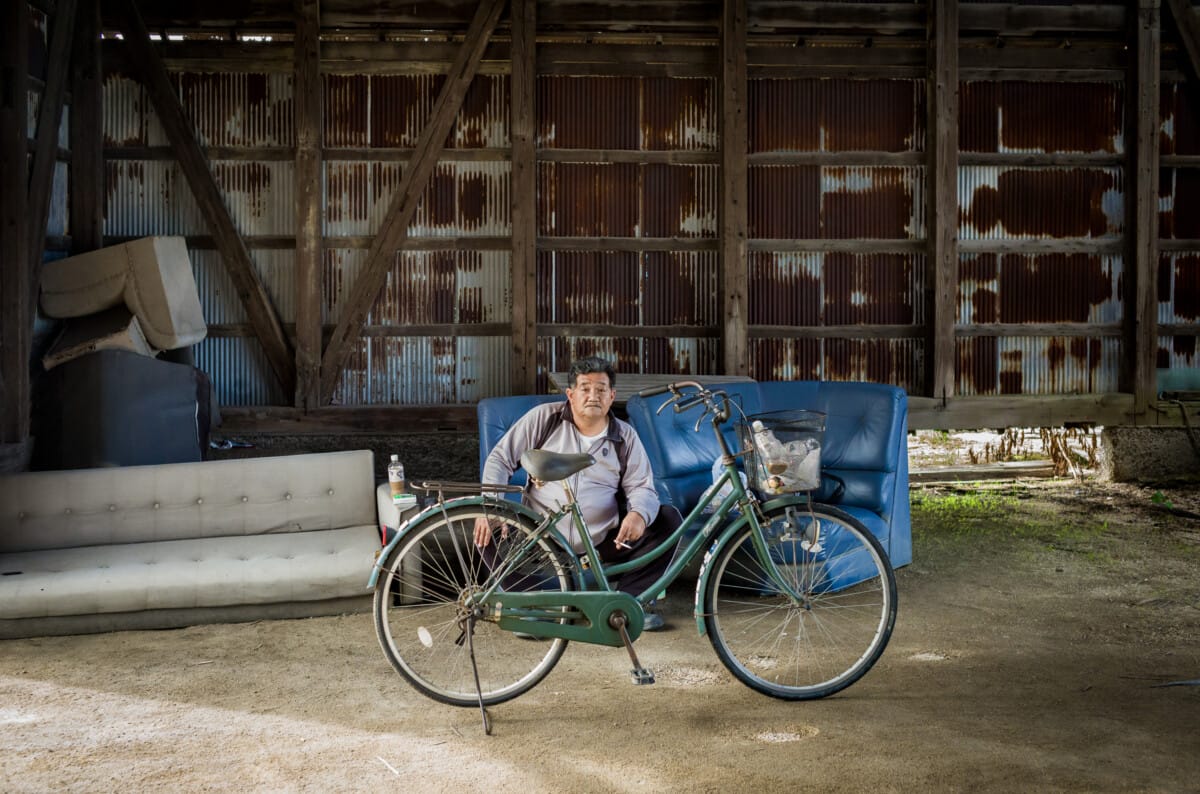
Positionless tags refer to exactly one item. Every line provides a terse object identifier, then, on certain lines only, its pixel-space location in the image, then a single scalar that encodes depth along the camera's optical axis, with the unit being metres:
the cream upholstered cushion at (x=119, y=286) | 7.34
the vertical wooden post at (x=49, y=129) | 7.05
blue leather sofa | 5.78
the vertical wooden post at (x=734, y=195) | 8.52
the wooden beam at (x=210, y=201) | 8.16
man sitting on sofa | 4.55
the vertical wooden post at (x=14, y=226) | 6.64
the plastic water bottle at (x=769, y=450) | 3.98
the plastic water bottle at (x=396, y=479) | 5.28
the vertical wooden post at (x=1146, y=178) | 8.83
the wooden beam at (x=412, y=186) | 8.39
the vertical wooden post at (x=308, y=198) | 8.29
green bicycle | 3.91
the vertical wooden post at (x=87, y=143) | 7.99
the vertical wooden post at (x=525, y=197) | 8.41
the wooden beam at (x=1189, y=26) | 8.93
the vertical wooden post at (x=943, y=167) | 8.68
